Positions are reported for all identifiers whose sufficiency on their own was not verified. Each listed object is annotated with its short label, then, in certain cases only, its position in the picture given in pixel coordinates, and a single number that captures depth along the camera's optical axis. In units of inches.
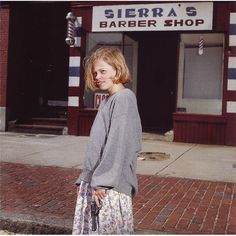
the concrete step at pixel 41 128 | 507.5
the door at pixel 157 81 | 546.9
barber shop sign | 447.8
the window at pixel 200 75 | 457.7
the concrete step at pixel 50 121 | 519.5
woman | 107.3
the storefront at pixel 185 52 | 446.0
